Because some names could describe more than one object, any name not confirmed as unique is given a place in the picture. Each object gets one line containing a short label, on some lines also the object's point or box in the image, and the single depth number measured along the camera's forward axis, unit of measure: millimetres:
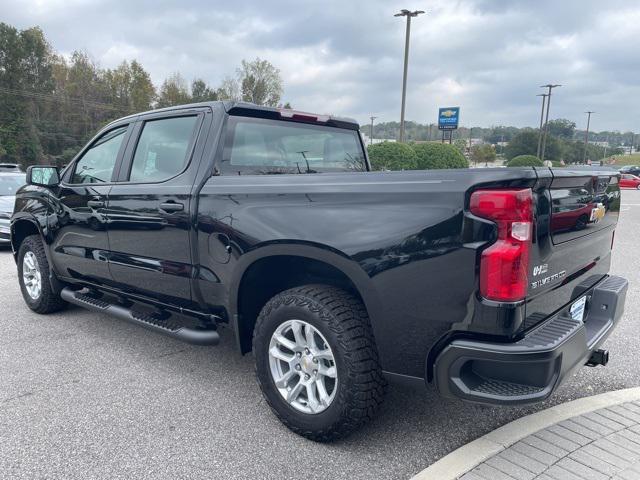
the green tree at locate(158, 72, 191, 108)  66312
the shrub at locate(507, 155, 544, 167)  26844
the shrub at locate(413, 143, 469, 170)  22781
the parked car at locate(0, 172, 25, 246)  9086
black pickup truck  2160
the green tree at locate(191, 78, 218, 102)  66875
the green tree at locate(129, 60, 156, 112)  62562
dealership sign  42125
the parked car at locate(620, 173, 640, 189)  37562
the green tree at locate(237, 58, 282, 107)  63438
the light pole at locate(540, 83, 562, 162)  52250
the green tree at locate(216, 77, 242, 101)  61419
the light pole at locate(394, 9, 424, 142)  24906
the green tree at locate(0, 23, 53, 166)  46875
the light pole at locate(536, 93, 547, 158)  52812
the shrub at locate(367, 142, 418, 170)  20255
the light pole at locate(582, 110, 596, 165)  72262
